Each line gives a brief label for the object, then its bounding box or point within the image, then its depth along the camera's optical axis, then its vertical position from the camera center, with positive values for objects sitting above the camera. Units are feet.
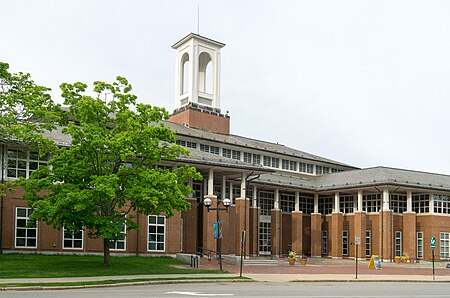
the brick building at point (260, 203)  125.18 -0.02
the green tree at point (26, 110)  94.89 +13.96
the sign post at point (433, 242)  110.11 -6.72
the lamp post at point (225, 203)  103.61 -0.14
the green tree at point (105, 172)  93.35 +4.59
